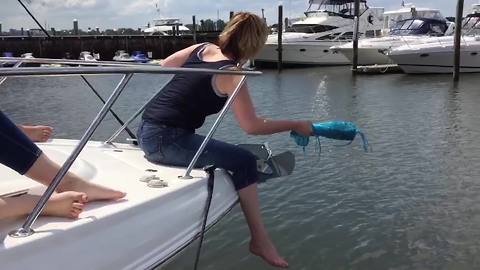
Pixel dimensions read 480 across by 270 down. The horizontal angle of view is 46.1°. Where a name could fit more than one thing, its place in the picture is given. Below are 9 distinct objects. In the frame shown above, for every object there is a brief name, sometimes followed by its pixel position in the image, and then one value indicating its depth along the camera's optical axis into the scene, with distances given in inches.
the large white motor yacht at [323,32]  1525.6
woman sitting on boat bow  152.9
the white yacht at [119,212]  100.0
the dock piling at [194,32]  1775.8
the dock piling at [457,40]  1009.5
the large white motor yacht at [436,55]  1110.4
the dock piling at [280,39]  1420.8
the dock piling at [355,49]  1255.5
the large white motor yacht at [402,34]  1301.7
